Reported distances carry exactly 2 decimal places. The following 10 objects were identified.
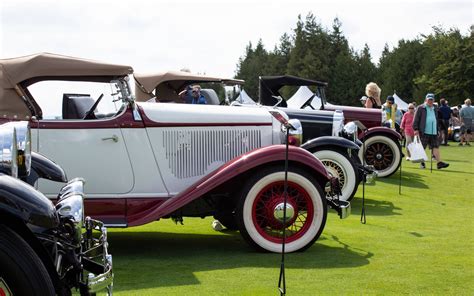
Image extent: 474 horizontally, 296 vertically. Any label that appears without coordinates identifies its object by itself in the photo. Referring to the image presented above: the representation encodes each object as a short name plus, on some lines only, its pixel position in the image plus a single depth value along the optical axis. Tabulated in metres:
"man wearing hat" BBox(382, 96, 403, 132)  17.16
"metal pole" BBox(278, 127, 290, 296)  5.34
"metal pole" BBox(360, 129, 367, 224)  9.16
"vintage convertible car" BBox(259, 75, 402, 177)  14.02
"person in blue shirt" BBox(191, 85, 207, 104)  11.95
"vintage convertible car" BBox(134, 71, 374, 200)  10.56
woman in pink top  19.10
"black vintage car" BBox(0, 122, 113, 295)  3.38
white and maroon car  6.97
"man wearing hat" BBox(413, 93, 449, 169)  16.53
